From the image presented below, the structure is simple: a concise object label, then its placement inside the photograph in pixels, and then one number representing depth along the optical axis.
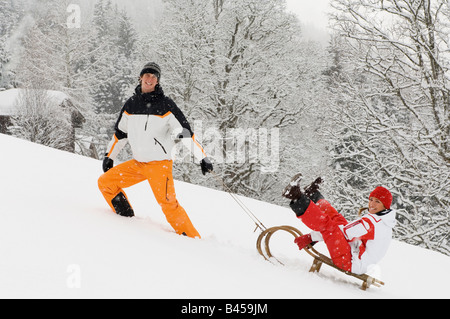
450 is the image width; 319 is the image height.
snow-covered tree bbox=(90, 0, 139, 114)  23.45
